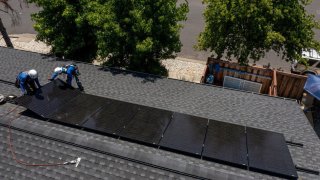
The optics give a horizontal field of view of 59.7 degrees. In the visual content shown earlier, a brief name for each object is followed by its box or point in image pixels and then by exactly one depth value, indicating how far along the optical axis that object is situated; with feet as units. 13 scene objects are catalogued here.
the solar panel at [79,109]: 40.19
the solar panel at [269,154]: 33.76
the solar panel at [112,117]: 38.75
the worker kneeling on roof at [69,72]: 49.55
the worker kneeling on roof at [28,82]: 44.68
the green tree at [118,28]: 57.62
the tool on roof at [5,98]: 44.50
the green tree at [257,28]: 61.77
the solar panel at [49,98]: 41.48
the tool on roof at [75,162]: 33.63
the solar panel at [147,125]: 37.40
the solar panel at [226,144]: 34.94
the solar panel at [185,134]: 36.22
